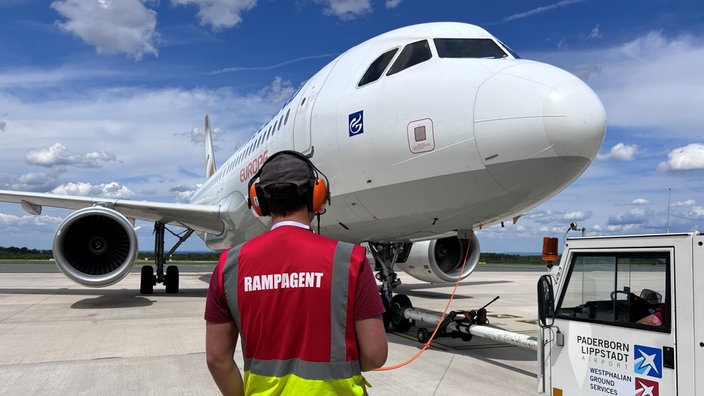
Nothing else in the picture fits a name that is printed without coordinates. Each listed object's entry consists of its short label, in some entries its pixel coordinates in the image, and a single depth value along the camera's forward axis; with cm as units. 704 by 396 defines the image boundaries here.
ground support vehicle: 317
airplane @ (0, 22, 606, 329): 489
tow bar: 529
